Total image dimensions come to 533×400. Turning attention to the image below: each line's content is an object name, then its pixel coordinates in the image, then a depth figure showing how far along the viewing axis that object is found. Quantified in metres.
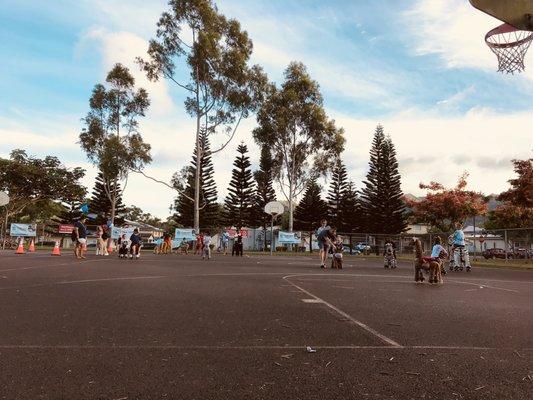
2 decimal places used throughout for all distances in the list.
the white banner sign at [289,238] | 36.00
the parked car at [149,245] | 56.34
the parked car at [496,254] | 22.91
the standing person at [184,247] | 29.97
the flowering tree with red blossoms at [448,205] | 41.19
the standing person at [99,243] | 22.36
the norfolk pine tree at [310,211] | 58.01
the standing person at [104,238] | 22.22
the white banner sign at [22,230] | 33.50
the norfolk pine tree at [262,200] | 58.00
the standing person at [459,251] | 17.05
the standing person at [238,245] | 26.59
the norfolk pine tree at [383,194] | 51.84
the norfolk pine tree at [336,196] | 57.59
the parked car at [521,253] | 21.84
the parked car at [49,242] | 51.52
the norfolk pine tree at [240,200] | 58.06
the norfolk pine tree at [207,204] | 59.75
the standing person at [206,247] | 22.03
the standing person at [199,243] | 28.02
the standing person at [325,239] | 16.99
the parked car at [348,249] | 33.44
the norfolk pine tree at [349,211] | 56.66
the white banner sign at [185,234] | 34.97
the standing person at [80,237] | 18.94
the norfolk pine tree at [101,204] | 61.59
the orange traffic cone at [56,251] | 21.69
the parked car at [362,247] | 33.24
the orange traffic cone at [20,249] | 23.88
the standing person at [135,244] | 19.89
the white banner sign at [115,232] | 35.37
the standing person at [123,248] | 20.32
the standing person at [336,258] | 16.44
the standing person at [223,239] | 33.72
